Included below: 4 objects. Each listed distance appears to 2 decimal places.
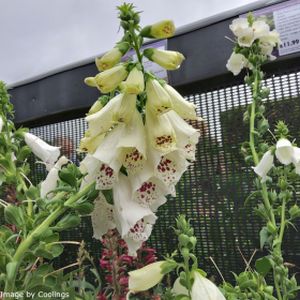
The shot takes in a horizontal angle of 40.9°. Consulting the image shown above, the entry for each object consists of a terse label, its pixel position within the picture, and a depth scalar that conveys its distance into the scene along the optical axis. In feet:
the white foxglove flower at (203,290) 1.01
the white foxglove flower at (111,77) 1.06
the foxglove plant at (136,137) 1.02
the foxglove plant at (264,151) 1.73
